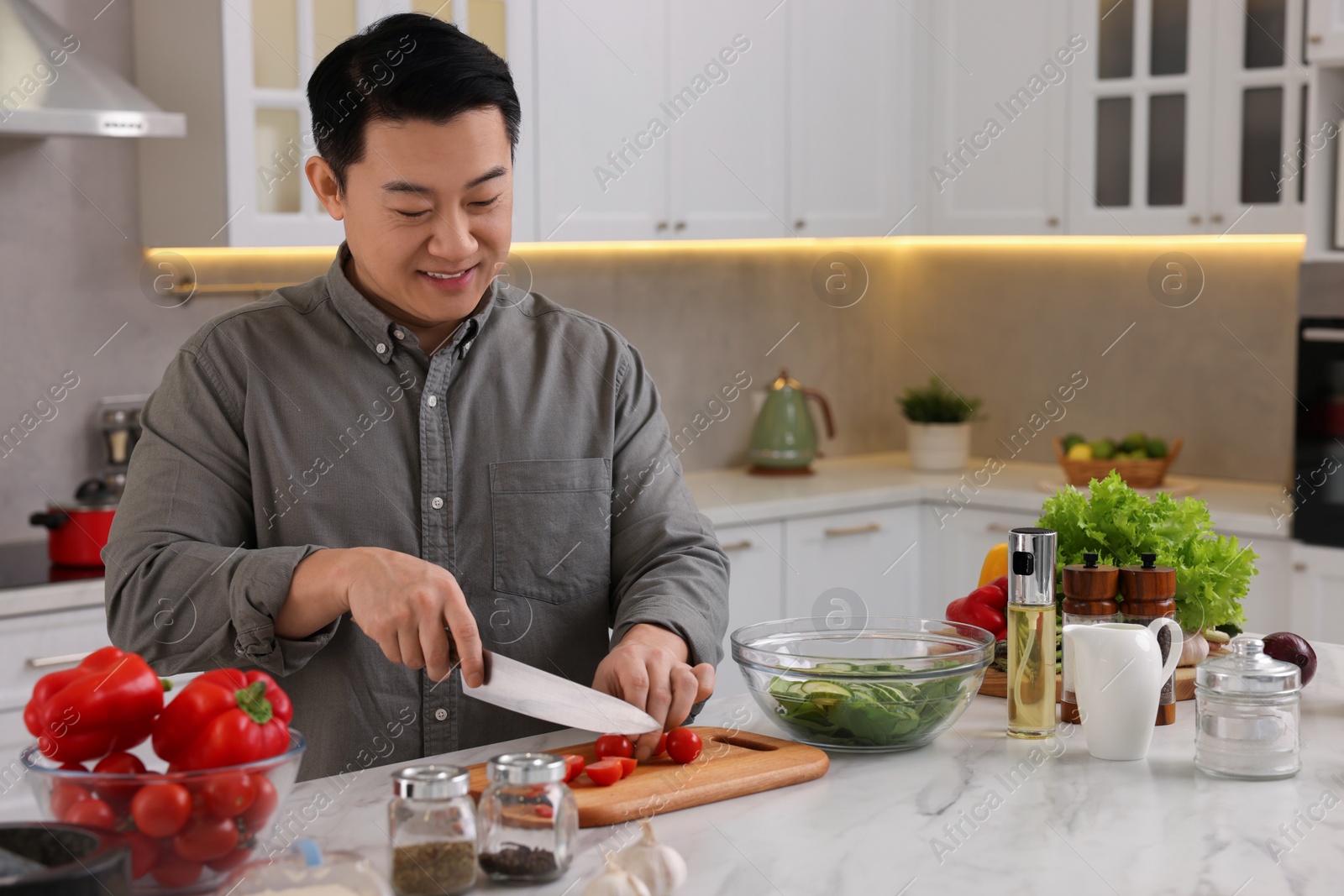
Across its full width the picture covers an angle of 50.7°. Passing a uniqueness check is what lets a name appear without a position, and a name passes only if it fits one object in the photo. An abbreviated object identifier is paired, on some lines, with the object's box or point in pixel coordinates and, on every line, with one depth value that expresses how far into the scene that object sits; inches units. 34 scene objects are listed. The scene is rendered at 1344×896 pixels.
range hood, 98.1
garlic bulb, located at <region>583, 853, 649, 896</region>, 38.8
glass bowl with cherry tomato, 36.8
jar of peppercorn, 41.1
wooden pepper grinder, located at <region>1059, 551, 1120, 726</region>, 58.1
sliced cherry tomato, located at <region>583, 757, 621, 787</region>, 49.1
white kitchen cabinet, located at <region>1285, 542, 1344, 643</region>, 122.6
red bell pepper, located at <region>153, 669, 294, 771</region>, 38.8
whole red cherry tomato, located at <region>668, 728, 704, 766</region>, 51.5
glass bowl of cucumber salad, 53.9
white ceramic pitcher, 53.9
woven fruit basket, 140.0
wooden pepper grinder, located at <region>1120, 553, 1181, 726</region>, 58.4
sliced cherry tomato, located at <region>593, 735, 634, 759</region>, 52.3
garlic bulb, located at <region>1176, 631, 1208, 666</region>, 64.3
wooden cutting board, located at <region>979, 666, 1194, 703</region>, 63.6
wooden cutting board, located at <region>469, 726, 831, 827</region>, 47.4
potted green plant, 156.1
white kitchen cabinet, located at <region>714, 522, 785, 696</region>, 132.5
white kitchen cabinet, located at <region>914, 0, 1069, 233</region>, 145.6
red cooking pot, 102.9
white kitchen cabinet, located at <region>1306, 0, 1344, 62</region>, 121.8
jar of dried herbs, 39.5
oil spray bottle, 56.0
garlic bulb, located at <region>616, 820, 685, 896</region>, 40.4
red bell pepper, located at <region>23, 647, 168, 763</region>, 39.7
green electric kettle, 153.2
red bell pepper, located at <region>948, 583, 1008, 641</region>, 64.6
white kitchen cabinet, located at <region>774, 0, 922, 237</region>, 147.3
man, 57.0
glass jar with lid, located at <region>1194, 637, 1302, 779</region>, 51.8
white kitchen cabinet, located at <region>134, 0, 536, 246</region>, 109.4
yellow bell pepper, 70.5
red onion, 63.6
